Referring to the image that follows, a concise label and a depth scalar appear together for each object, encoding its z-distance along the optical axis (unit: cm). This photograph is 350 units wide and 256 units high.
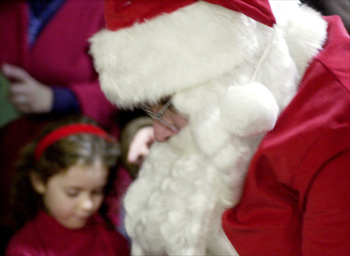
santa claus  271
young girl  309
